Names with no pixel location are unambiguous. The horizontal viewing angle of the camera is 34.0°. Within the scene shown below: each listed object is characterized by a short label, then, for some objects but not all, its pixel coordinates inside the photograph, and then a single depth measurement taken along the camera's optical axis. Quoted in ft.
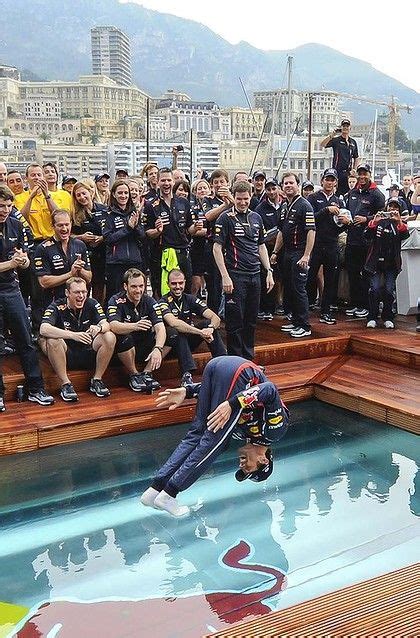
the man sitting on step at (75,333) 17.60
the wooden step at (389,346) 21.09
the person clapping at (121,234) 20.02
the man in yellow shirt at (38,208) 20.20
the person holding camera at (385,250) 22.93
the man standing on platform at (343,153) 30.86
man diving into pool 12.42
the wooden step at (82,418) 16.10
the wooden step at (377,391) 17.59
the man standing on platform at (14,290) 16.70
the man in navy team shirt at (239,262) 19.29
